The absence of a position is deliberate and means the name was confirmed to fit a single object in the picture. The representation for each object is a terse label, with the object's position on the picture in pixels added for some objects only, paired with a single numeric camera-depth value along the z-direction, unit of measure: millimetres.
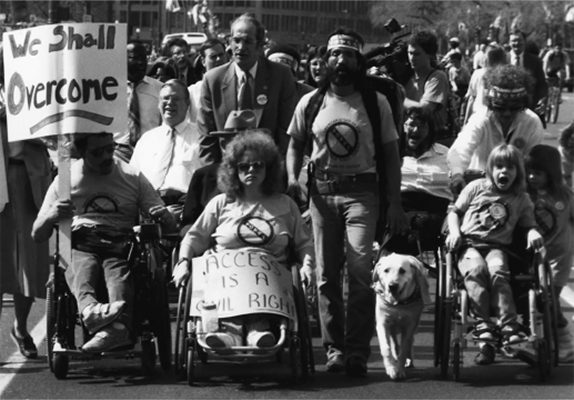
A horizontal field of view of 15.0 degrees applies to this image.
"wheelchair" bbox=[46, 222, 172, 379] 12190
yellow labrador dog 12058
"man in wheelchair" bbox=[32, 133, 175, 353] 12047
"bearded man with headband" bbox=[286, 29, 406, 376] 12618
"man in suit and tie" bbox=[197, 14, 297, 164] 14630
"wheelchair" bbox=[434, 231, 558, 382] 11970
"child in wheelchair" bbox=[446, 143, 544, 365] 12223
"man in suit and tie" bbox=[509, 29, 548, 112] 22924
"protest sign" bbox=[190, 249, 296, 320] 11937
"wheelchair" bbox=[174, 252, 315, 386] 11695
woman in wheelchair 12454
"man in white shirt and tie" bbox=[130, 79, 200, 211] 15960
